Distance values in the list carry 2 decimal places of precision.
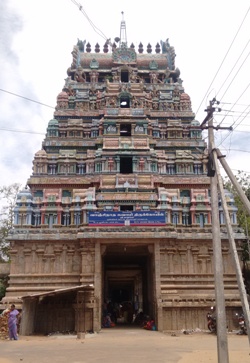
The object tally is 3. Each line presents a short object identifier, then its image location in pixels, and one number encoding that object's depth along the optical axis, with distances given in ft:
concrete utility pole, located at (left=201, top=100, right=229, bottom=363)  35.40
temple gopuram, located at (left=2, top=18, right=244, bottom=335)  76.54
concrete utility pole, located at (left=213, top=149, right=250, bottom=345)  34.21
